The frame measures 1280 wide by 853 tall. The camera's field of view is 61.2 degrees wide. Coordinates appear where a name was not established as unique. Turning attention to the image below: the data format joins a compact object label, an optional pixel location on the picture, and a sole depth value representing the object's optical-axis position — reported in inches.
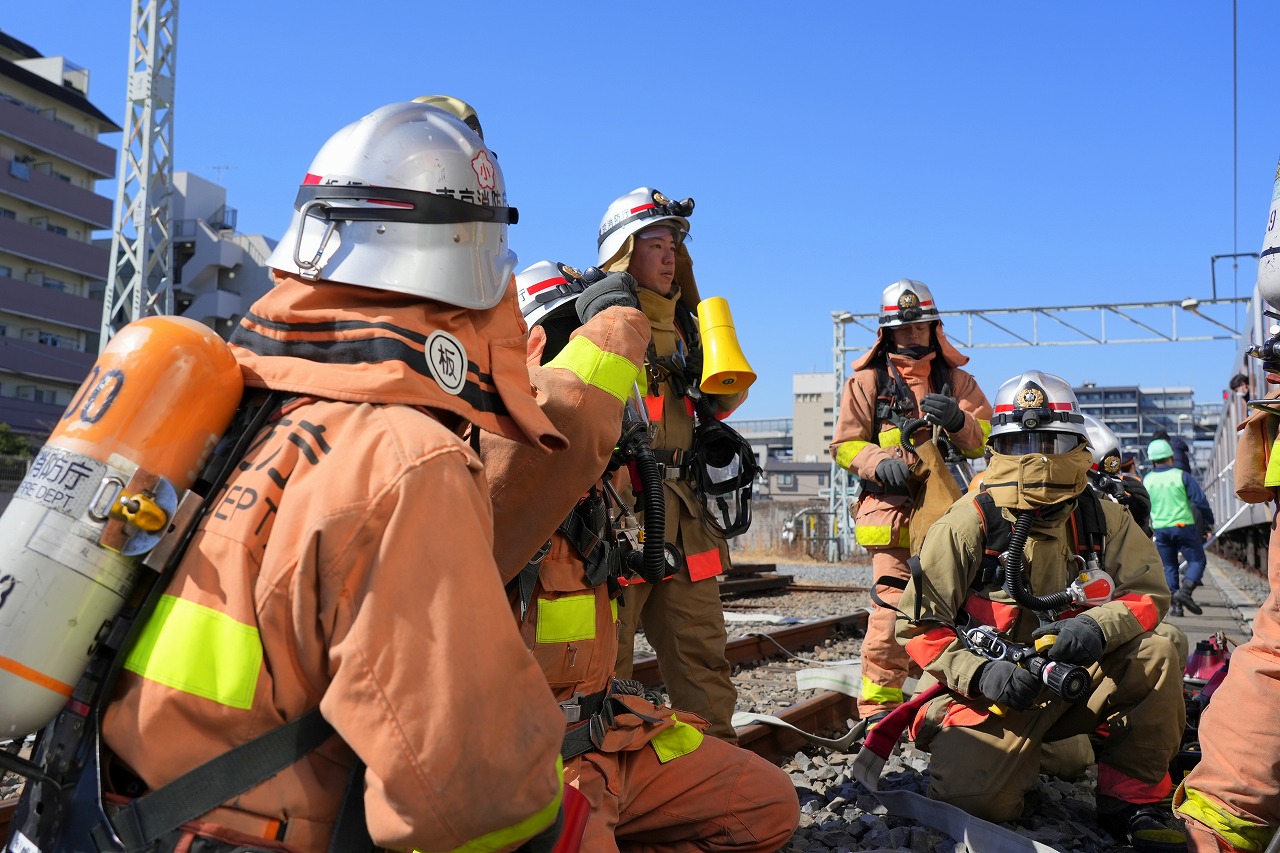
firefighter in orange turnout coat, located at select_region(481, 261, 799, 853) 116.0
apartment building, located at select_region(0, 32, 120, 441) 2069.4
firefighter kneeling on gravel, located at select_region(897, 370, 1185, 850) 170.6
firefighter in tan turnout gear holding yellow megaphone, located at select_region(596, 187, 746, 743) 183.9
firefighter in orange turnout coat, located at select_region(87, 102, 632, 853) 67.4
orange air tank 68.1
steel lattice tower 612.1
